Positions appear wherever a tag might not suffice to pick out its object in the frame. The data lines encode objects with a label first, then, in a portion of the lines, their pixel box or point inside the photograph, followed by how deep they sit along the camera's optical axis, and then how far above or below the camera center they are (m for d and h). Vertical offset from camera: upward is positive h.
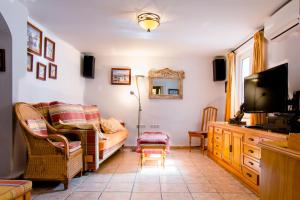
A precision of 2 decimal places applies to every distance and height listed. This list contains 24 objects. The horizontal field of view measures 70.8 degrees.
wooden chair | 5.30 -0.37
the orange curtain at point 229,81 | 4.75 +0.46
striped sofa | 3.15 -0.66
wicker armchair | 2.61 -0.73
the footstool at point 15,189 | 1.27 -0.57
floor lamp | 5.46 +0.13
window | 4.40 +0.64
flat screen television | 2.47 +0.15
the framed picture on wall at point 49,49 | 3.67 +0.91
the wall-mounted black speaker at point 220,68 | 5.28 +0.84
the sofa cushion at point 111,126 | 4.54 -0.55
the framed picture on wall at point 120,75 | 5.49 +0.67
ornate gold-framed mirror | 5.48 +0.49
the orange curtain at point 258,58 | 3.34 +0.71
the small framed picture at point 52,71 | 3.84 +0.55
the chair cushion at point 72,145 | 2.71 -0.60
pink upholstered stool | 3.56 -0.75
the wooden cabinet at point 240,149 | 2.50 -0.71
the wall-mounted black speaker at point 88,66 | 5.27 +0.86
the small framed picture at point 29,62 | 3.20 +0.58
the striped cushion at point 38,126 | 2.70 -0.35
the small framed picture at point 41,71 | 3.43 +0.49
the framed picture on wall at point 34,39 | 3.18 +0.96
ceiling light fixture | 2.98 +1.16
